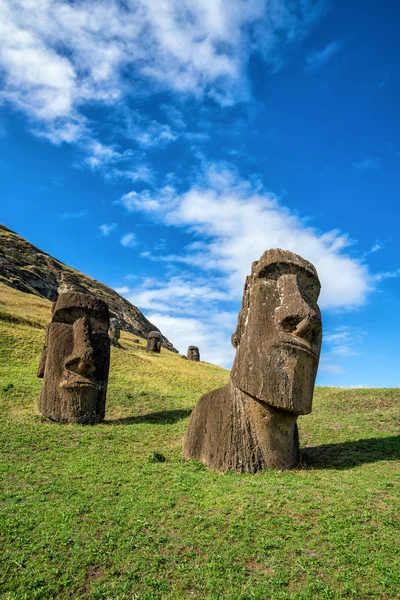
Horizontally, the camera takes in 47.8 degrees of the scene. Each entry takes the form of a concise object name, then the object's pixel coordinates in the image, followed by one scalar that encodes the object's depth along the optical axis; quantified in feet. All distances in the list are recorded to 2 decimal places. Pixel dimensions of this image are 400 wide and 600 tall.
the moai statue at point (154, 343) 158.18
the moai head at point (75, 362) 47.93
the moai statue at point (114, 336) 132.79
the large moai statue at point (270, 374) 29.86
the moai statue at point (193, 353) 187.87
